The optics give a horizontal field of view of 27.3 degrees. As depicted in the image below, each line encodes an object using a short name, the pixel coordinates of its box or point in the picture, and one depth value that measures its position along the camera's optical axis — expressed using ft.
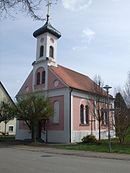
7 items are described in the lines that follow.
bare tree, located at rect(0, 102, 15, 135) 103.95
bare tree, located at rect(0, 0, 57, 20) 24.69
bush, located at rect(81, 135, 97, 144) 86.63
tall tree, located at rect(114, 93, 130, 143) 78.69
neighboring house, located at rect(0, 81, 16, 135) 147.66
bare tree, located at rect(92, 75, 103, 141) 100.01
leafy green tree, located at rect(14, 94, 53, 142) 85.76
